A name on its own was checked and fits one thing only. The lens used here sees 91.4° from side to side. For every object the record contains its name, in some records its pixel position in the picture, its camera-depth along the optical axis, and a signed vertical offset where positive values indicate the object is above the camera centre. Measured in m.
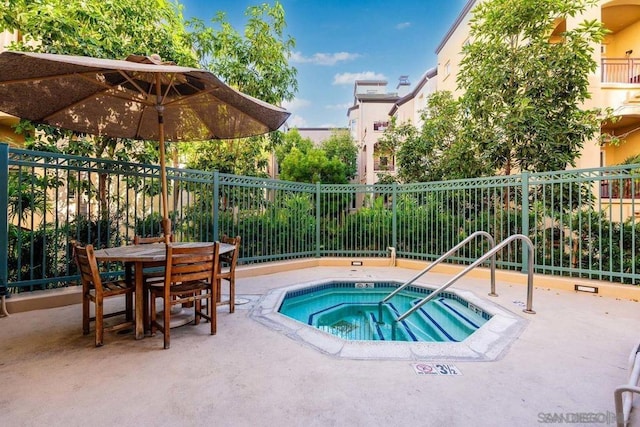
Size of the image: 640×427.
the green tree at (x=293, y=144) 22.42 +5.29
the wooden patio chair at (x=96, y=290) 2.80 -0.70
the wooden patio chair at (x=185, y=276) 2.82 -0.56
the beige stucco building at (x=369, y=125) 21.57 +7.15
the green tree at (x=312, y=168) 18.70 +2.87
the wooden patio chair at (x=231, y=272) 3.74 -0.67
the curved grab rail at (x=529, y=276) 3.43 -0.71
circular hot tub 2.83 -1.33
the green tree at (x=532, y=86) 6.24 +2.66
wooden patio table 2.81 -0.37
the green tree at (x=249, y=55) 7.34 +3.88
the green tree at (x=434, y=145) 7.78 +1.99
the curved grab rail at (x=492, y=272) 4.48 -0.86
